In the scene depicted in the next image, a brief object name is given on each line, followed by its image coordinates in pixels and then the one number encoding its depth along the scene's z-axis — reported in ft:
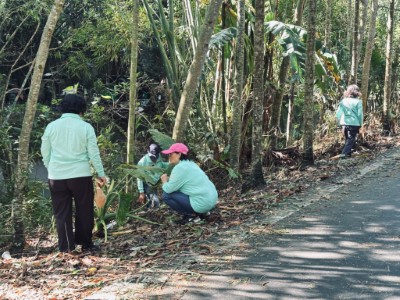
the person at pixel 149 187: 25.25
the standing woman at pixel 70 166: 16.63
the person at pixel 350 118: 33.30
